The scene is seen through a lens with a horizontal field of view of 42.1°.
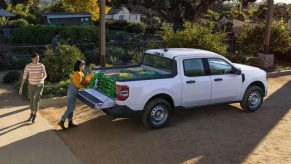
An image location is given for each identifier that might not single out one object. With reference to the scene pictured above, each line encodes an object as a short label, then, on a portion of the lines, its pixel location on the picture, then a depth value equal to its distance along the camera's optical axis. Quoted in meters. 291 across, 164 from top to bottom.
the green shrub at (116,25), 42.88
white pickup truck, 7.76
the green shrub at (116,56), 15.50
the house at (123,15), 76.25
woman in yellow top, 8.05
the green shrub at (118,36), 26.83
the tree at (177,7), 32.38
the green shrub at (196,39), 14.08
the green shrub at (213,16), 60.34
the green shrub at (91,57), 16.31
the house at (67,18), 35.22
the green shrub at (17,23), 31.47
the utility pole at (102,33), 11.85
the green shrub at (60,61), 11.99
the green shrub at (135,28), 41.03
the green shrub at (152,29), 41.08
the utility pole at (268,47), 16.33
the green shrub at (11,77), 12.68
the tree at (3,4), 42.25
